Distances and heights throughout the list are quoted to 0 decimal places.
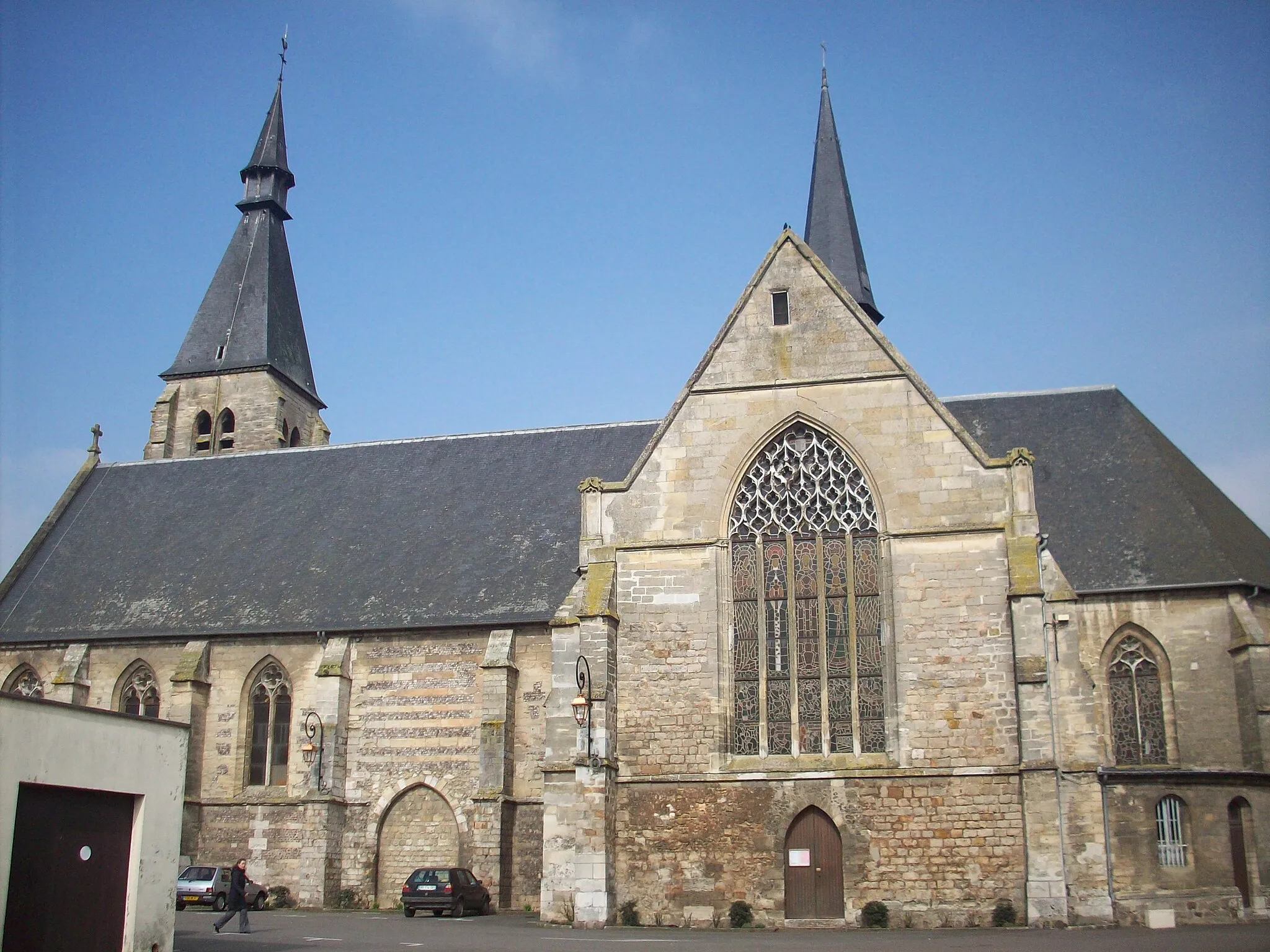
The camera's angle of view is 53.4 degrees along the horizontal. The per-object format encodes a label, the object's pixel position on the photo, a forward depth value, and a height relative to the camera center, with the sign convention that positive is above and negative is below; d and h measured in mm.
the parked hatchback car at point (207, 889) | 25453 -1648
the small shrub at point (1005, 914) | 18688 -1538
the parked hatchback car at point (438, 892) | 23203 -1541
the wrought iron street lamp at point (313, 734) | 26719 +1494
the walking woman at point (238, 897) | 18891 -1333
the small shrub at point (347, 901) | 26141 -1900
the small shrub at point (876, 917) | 19078 -1613
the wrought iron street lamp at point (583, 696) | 19875 +1716
